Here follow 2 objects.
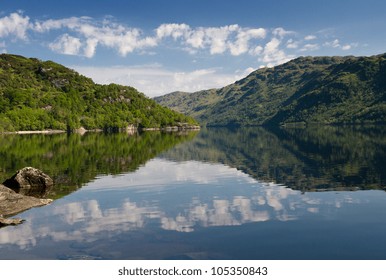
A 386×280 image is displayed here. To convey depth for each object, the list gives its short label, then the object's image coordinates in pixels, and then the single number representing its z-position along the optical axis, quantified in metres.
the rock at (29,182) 53.75
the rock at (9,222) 35.25
